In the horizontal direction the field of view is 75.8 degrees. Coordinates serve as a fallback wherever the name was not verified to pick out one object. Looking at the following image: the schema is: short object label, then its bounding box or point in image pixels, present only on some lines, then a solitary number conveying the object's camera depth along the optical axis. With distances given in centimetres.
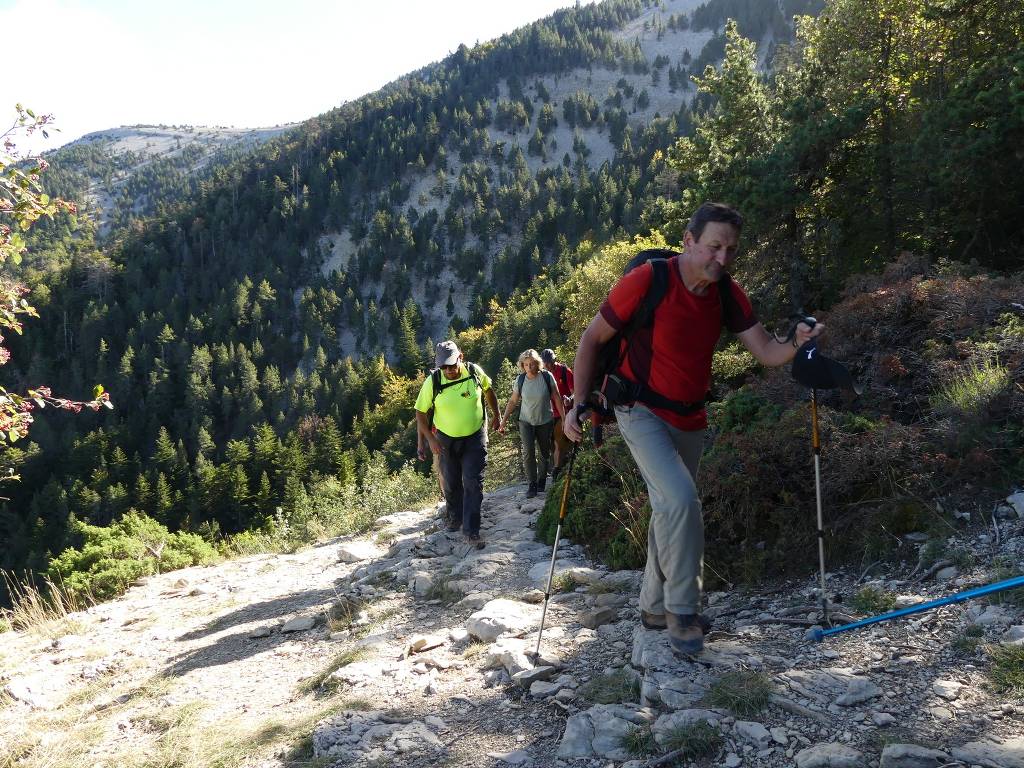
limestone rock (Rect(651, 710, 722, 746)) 261
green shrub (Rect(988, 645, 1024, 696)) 248
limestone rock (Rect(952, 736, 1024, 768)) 206
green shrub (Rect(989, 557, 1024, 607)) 299
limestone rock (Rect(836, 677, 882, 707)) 261
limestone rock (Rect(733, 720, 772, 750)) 247
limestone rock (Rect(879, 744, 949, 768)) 209
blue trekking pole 257
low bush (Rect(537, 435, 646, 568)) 563
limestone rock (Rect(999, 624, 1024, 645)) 270
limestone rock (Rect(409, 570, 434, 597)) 587
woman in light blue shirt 823
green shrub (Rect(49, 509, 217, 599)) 930
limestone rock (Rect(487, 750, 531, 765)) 284
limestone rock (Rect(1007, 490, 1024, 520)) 365
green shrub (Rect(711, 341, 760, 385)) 973
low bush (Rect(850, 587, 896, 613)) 335
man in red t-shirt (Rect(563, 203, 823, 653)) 302
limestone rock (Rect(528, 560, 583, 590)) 534
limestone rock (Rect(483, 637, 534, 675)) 365
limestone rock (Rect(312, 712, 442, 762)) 313
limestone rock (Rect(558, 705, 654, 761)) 271
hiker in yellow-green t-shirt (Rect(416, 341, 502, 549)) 664
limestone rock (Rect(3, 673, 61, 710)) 518
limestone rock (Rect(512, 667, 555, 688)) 348
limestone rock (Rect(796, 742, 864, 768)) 221
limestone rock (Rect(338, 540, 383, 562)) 813
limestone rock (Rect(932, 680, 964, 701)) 253
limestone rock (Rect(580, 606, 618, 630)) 413
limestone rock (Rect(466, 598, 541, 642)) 427
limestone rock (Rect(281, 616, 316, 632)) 582
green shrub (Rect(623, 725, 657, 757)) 261
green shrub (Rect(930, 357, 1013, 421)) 428
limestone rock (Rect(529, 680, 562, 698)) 335
